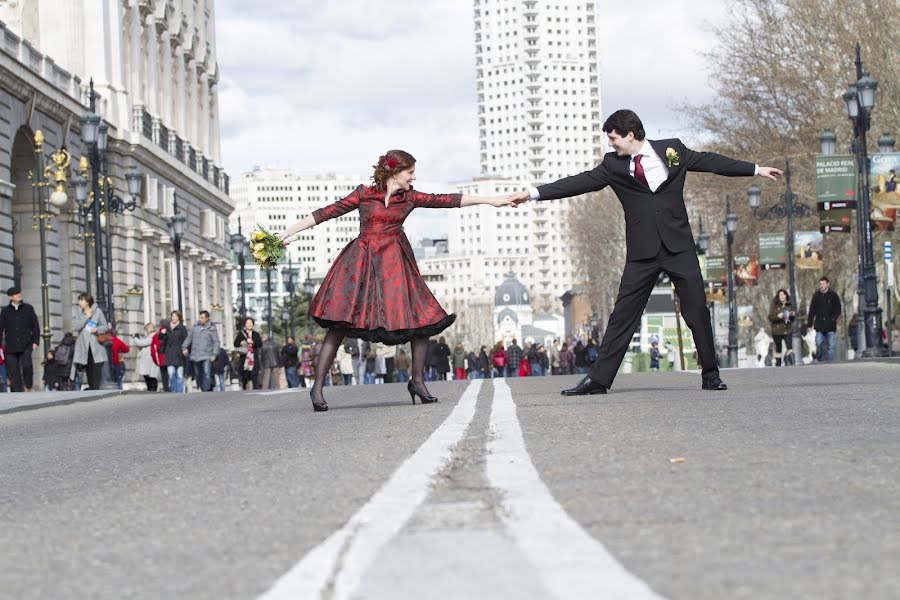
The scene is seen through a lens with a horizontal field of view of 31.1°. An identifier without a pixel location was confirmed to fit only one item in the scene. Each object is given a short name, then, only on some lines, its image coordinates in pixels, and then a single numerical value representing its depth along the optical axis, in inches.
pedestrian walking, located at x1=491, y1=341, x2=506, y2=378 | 2036.2
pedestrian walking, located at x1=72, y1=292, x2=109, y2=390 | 1018.7
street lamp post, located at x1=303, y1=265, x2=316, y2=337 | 2559.5
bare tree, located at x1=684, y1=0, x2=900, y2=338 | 1613.7
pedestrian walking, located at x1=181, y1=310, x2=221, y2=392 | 1155.9
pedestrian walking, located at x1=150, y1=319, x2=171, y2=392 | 1204.5
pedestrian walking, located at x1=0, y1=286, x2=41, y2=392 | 1002.1
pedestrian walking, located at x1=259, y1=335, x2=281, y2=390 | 1272.1
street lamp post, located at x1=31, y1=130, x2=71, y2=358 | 1262.3
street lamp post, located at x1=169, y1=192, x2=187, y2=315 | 1600.6
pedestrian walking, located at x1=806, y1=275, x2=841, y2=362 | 1178.0
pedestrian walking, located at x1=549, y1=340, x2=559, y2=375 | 2721.7
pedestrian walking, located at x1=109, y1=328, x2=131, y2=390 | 1187.6
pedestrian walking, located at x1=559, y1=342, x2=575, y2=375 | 2327.8
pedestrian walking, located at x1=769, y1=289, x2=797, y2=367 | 1167.6
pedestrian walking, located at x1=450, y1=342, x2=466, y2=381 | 2112.5
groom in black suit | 452.8
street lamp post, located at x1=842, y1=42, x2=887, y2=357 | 1136.2
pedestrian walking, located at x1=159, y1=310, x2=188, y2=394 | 1189.7
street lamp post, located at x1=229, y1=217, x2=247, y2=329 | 1887.3
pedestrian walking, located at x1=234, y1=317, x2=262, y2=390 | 1247.5
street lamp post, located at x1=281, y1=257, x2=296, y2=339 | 2495.1
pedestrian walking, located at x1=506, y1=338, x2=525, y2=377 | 2000.5
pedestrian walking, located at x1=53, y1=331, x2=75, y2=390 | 1144.8
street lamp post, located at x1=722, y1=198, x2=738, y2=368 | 1731.1
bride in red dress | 465.7
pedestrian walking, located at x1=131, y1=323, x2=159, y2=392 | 1232.2
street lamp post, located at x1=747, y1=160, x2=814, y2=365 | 1595.7
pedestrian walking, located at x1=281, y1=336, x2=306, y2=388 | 1456.7
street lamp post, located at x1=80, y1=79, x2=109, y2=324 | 1169.4
